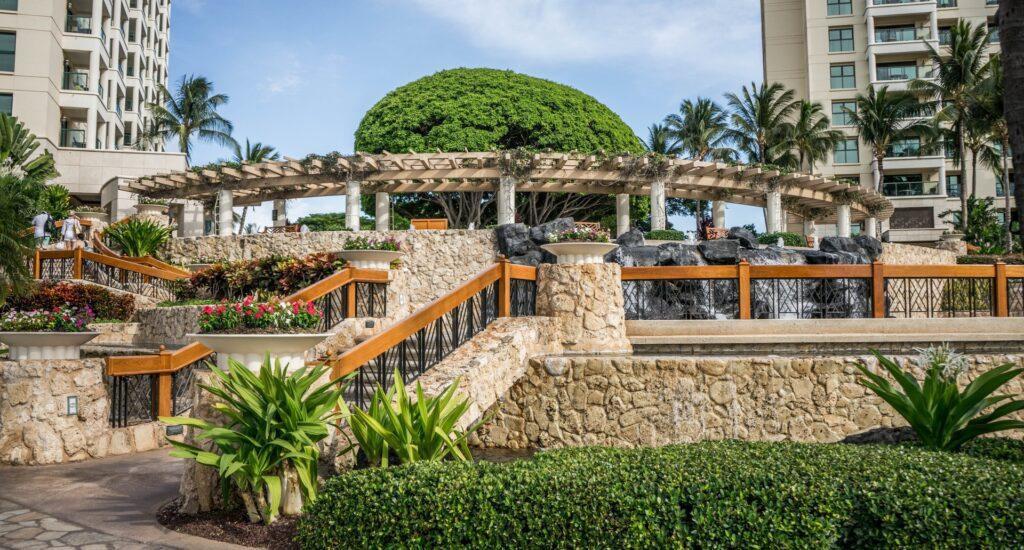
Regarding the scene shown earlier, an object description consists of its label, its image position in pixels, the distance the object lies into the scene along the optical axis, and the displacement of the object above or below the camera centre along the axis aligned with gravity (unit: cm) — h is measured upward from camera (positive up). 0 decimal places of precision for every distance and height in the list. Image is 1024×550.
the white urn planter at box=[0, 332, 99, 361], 859 -50
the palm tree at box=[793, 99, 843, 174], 4269 +944
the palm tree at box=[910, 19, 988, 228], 3966 +1213
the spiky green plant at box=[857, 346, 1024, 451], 629 -105
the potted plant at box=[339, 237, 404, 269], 1348 +81
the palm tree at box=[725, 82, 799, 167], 4312 +1016
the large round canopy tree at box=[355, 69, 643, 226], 3766 +928
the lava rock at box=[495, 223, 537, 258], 2258 +181
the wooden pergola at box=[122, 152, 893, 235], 2727 +484
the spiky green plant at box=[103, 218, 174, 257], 2241 +205
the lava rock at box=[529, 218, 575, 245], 2128 +207
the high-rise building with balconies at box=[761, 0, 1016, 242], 4672 +1511
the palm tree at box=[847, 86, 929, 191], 4172 +1025
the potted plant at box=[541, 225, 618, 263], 1086 +76
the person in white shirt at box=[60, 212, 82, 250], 2066 +206
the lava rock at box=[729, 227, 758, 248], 2239 +184
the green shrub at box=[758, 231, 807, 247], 2695 +209
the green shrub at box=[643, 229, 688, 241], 2620 +220
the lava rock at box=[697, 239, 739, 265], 2038 +121
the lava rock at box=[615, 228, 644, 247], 2220 +177
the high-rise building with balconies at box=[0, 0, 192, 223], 3384 +1095
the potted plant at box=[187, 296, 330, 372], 609 -28
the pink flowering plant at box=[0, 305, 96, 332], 862 -23
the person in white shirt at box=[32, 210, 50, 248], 2138 +233
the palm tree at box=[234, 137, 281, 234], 5525 +1167
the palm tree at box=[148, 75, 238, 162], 4931 +1300
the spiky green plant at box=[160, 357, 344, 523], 547 -107
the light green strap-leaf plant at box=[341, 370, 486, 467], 577 -108
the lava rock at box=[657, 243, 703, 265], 1950 +108
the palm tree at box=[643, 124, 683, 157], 5091 +1116
